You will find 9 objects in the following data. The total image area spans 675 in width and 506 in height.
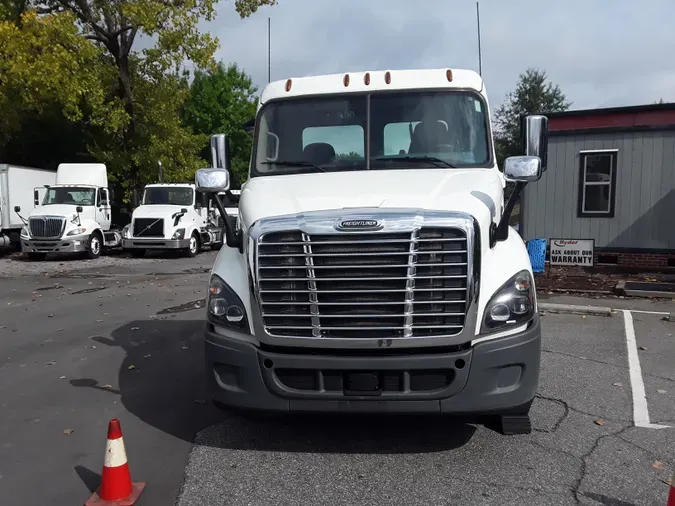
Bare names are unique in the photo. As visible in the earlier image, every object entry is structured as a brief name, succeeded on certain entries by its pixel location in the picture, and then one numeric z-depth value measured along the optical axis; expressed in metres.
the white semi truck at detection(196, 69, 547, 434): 3.71
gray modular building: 13.71
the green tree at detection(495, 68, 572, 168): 60.69
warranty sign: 12.45
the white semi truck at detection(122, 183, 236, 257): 19.84
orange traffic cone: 3.44
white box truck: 20.59
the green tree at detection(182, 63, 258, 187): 45.66
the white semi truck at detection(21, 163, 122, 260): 18.94
